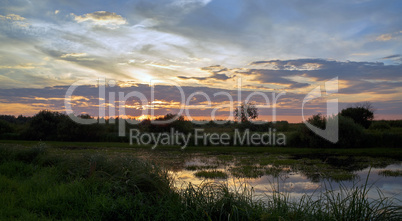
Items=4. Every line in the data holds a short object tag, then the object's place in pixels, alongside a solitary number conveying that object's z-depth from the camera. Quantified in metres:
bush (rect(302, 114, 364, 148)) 21.95
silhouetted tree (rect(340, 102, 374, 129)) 32.09
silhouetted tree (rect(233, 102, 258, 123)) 33.06
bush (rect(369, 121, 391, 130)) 31.99
